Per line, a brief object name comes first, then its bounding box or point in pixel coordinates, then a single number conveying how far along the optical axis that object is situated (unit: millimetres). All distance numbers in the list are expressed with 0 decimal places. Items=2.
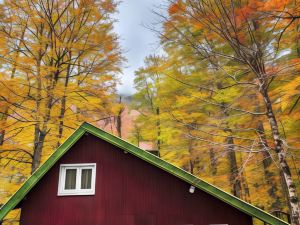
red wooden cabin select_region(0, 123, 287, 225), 7328
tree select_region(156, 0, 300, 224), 7039
